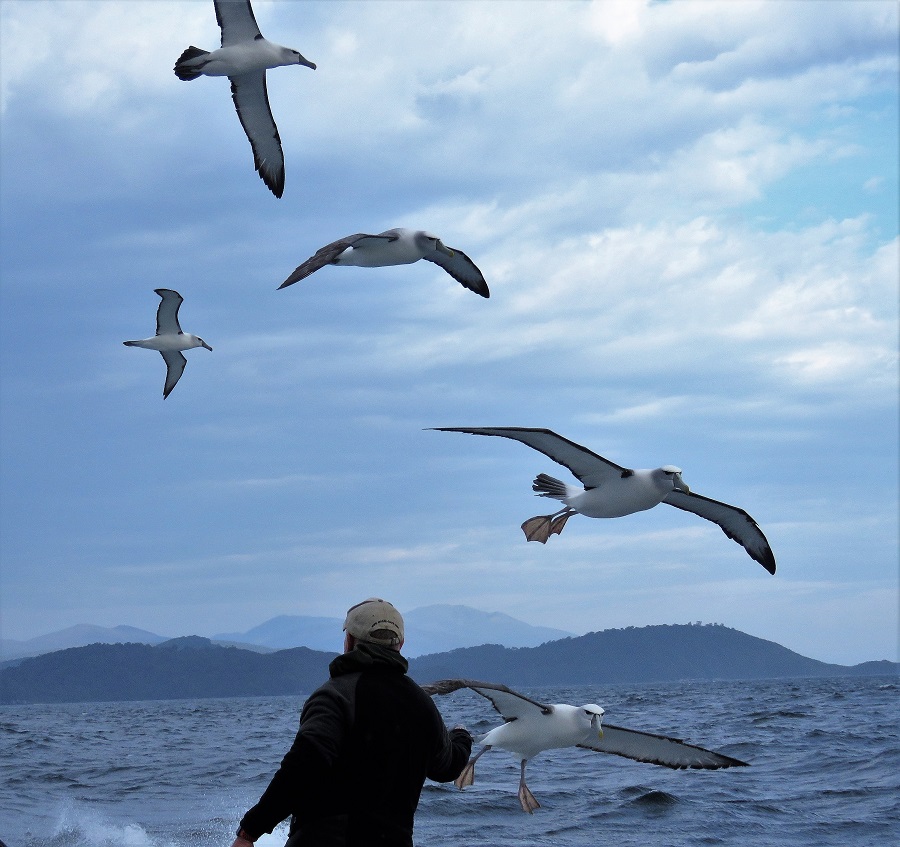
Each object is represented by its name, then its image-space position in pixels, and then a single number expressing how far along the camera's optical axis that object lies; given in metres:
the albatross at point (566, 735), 9.12
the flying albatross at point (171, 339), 25.30
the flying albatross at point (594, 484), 11.05
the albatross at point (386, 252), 12.14
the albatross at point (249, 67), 13.91
